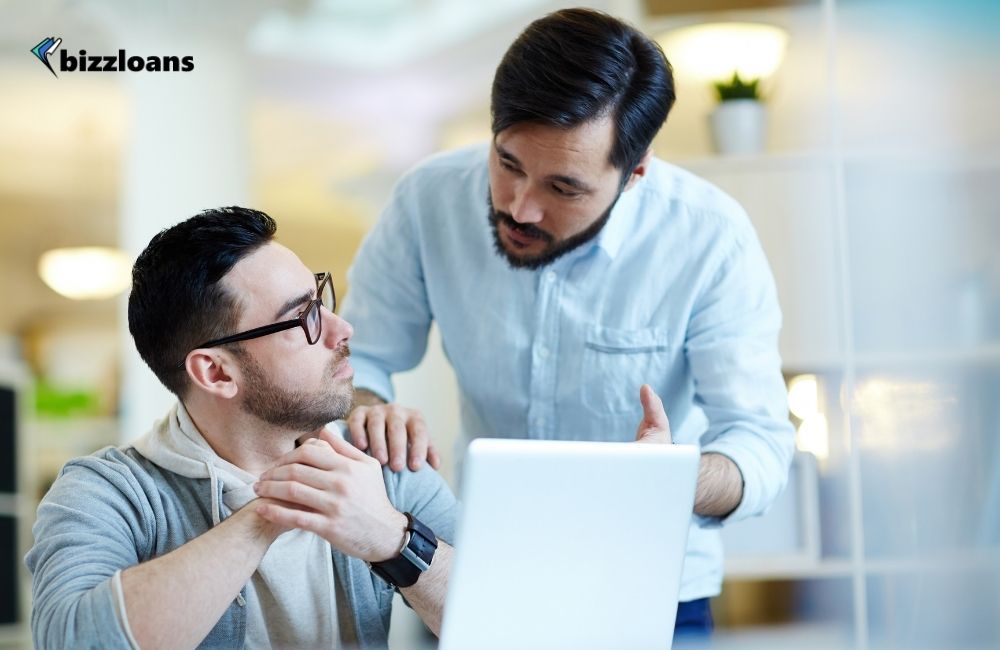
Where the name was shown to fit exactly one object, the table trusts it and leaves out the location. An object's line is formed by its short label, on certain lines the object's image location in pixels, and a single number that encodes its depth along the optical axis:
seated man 1.29
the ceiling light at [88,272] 4.73
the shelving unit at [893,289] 2.70
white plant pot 2.75
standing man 1.53
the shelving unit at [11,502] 3.35
